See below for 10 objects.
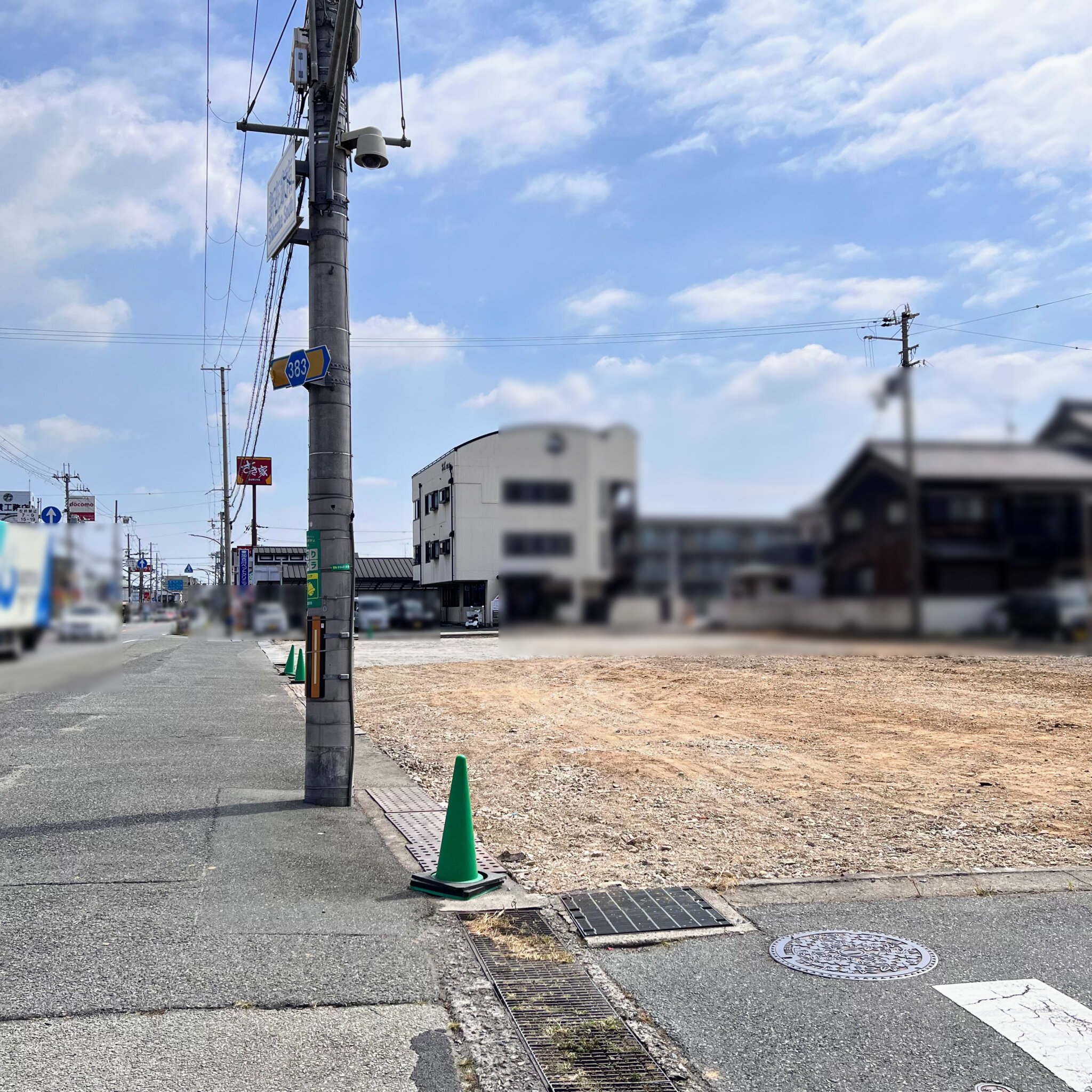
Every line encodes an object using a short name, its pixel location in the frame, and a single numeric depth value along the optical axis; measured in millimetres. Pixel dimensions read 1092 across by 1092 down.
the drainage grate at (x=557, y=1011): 4441
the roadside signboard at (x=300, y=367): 9773
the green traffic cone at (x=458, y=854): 7012
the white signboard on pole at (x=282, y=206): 9609
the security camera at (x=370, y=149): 8594
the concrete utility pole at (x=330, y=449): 9922
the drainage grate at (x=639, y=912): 6352
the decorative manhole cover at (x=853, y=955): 5551
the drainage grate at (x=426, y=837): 7762
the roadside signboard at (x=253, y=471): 27422
